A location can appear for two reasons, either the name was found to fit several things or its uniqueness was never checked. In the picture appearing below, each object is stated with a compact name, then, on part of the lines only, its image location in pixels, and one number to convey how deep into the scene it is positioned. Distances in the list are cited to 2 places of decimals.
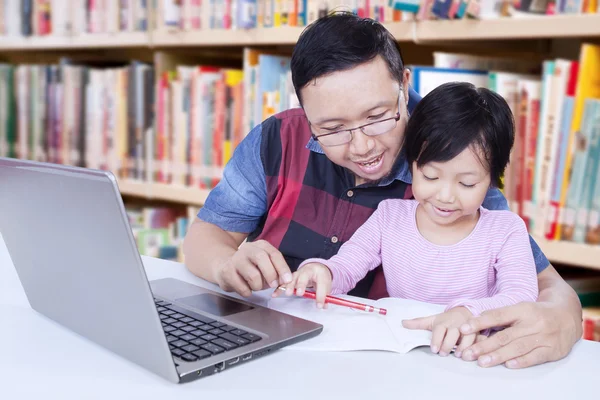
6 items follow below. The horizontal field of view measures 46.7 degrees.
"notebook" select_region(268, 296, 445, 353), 0.75
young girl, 0.94
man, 0.79
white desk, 0.64
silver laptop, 0.60
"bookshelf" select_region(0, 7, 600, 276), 1.36
